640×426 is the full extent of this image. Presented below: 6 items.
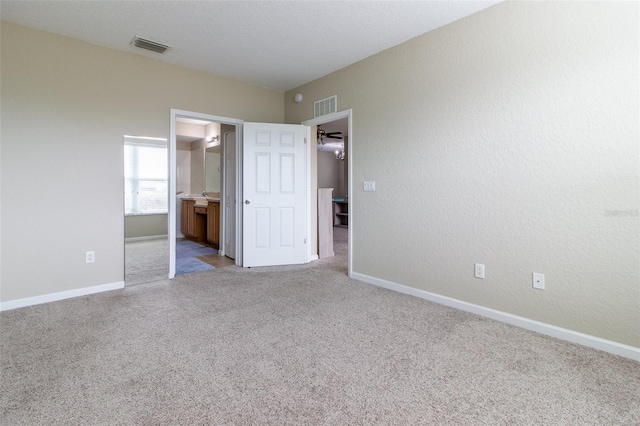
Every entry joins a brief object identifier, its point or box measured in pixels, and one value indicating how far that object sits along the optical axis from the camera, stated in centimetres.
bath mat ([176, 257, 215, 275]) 412
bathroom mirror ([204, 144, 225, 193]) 678
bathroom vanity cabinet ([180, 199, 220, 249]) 608
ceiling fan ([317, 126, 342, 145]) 711
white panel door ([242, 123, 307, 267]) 425
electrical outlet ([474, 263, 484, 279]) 264
